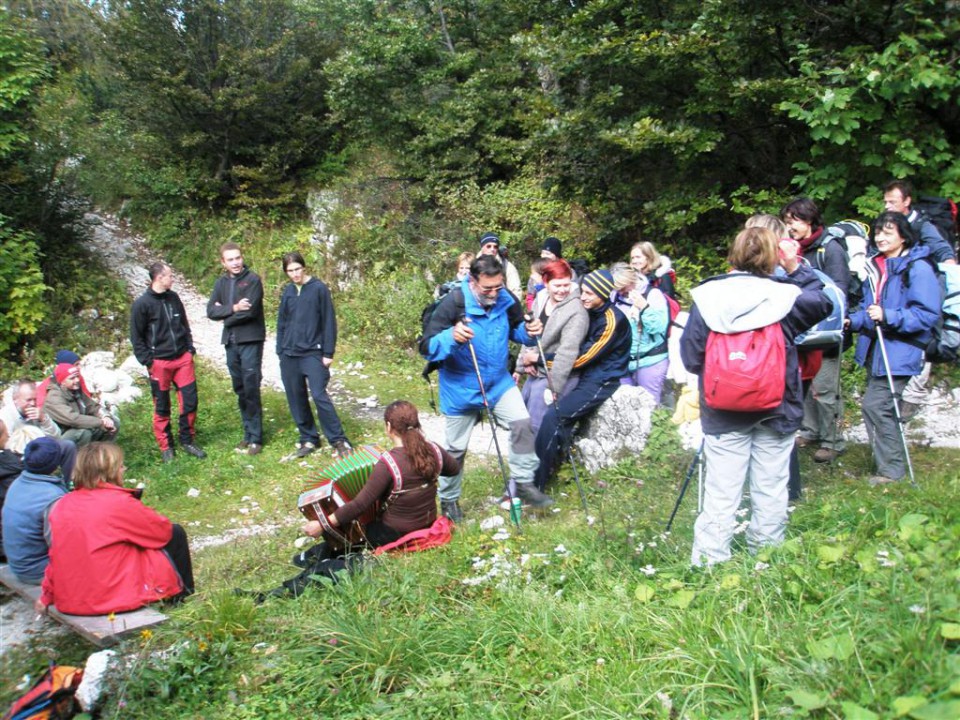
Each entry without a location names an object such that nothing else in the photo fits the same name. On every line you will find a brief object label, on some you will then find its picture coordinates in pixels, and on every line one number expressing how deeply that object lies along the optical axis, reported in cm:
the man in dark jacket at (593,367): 628
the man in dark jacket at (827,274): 598
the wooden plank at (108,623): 402
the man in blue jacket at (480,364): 562
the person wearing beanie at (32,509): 490
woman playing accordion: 468
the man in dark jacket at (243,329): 837
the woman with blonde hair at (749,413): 378
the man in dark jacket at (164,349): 826
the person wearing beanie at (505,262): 879
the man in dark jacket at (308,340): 805
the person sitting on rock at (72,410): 725
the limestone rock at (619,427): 653
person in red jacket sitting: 429
